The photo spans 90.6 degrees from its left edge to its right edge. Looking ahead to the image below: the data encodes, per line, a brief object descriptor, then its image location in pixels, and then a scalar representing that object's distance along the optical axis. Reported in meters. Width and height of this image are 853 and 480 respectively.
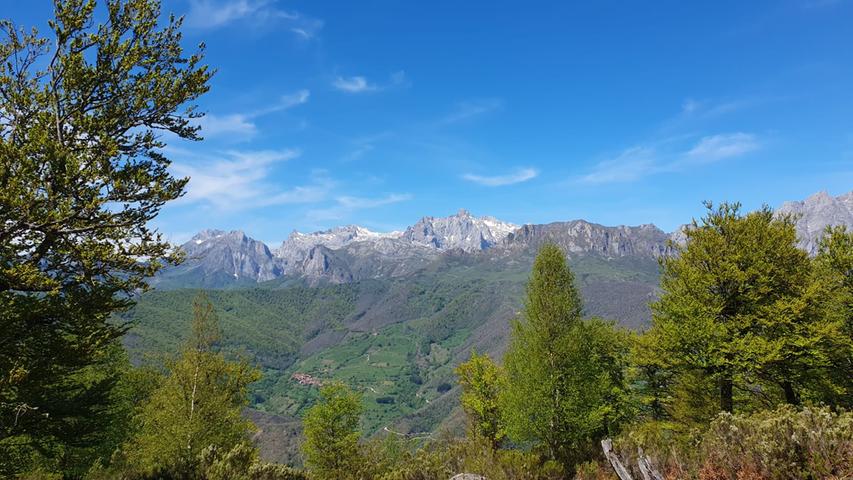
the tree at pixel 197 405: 24.61
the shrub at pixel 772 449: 9.27
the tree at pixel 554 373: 23.09
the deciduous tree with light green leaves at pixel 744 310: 18.06
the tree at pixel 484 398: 35.78
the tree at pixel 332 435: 30.45
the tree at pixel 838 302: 19.25
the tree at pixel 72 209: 10.05
